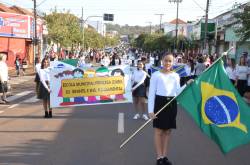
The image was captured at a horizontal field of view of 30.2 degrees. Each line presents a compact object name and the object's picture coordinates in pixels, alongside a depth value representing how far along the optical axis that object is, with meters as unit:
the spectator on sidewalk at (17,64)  30.78
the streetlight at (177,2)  57.69
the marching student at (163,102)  7.22
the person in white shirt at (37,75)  12.25
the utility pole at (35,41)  35.69
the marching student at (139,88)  12.34
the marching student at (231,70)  15.98
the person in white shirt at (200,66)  19.52
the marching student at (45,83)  11.99
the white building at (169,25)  128.25
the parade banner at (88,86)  11.59
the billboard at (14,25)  38.88
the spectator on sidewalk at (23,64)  33.04
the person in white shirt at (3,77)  15.63
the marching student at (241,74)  15.52
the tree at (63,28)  49.53
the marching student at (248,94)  15.58
